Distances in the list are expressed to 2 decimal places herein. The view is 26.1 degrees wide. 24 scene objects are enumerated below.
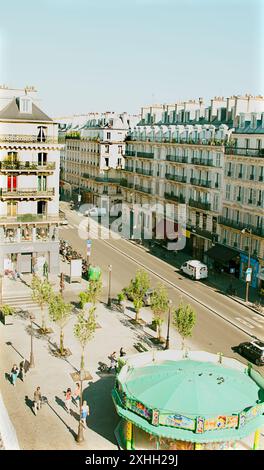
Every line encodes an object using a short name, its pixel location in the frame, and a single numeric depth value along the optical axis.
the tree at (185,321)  32.41
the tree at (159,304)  35.50
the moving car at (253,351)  33.12
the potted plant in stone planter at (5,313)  37.56
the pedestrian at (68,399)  26.25
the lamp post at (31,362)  31.00
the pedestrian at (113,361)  30.91
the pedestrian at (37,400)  26.16
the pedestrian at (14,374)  28.84
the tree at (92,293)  37.91
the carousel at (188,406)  21.66
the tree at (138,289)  38.75
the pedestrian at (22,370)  29.50
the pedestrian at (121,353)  31.81
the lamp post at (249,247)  44.31
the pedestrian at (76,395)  27.44
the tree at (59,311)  32.94
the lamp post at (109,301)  42.22
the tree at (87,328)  29.13
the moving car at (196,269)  51.06
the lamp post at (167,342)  34.06
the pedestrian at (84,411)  24.76
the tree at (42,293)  36.00
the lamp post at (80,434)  23.66
